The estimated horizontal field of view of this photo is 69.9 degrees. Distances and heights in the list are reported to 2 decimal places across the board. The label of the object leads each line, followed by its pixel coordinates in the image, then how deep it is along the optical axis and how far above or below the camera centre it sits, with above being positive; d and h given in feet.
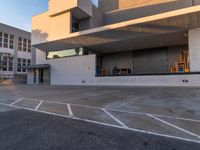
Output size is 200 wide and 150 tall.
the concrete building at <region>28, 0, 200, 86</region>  44.04 +13.88
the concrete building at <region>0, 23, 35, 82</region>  87.35 +17.35
